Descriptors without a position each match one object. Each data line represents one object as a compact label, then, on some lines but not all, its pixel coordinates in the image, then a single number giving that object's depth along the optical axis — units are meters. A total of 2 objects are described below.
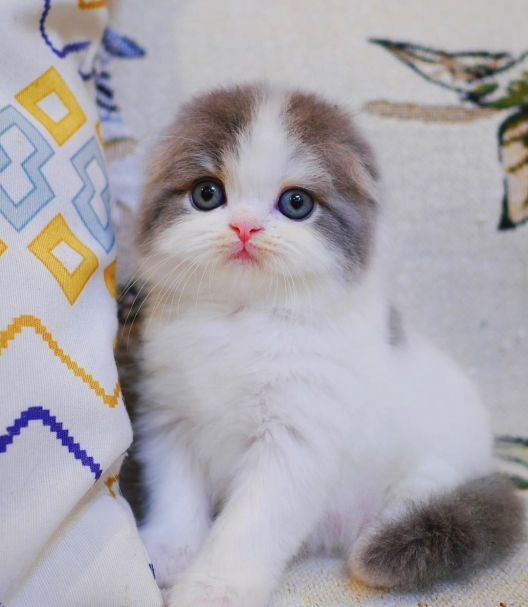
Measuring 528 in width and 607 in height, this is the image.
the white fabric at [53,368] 0.34
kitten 0.37
